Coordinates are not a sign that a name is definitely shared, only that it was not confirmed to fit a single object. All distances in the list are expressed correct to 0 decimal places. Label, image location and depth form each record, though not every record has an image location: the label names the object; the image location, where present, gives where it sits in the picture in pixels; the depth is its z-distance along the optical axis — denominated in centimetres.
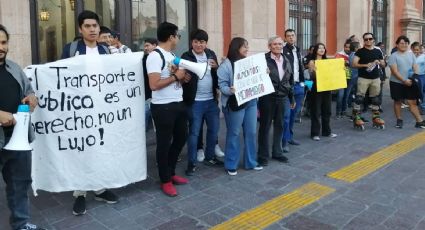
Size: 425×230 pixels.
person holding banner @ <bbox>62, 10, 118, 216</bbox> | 386
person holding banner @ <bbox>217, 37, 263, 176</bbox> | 502
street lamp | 679
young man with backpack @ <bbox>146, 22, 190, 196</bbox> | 411
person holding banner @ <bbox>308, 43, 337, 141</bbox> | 686
